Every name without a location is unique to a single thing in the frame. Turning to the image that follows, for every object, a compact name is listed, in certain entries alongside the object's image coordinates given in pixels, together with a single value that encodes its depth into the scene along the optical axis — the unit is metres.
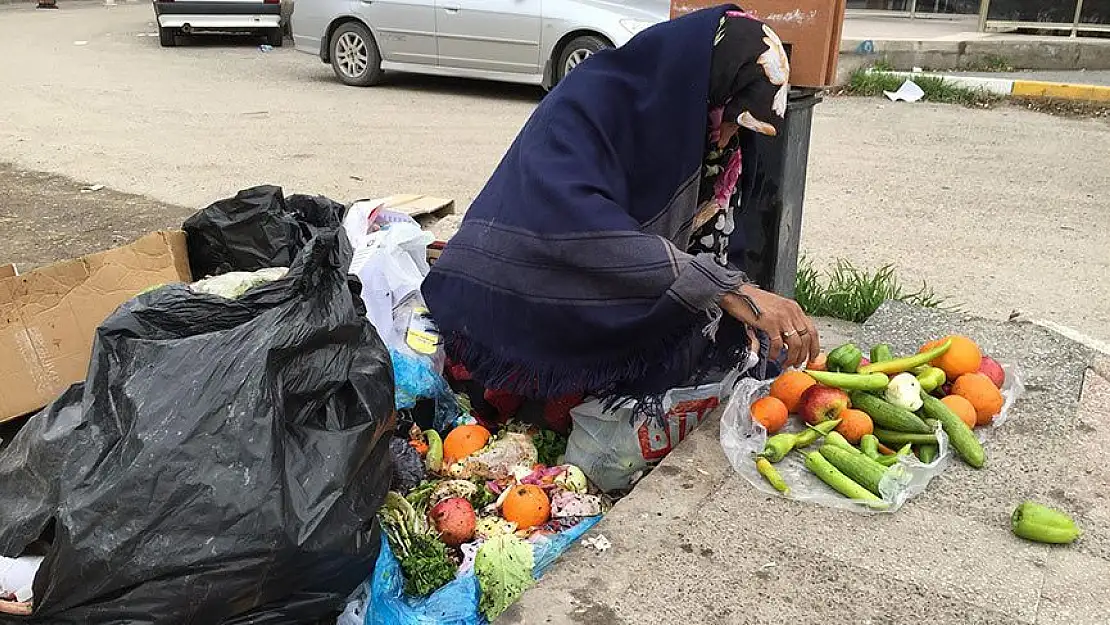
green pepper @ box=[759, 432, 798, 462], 2.39
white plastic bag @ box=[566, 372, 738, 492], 2.55
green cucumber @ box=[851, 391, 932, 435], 2.46
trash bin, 2.95
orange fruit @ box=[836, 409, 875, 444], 2.49
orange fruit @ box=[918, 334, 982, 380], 2.72
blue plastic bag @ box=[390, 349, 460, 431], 2.82
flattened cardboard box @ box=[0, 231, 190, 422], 2.87
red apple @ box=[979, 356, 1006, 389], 2.79
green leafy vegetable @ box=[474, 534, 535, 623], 2.15
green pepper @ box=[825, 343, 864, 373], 2.67
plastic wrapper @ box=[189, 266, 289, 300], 2.78
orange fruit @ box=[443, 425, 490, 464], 2.65
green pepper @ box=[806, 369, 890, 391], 2.54
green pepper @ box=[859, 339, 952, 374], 2.68
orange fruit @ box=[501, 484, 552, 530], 2.37
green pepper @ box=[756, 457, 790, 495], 2.31
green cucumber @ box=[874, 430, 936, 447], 2.45
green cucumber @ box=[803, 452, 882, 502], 2.27
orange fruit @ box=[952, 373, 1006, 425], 2.61
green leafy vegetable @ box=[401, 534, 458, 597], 2.25
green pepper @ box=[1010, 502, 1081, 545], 2.14
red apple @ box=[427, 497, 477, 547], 2.33
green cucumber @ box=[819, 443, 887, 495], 2.28
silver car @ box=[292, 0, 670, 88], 8.78
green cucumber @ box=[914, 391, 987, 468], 2.45
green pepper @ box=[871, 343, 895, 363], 2.81
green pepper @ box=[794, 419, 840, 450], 2.46
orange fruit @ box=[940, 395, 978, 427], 2.57
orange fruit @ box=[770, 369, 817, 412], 2.59
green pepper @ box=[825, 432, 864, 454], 2.38
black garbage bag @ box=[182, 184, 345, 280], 3.51
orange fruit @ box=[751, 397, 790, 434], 2.50
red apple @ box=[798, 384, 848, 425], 2.52
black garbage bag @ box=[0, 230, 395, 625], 1.84
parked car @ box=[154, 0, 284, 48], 12.88
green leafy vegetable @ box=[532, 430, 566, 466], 2.73
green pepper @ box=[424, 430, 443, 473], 2.64
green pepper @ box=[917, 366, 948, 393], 2.62
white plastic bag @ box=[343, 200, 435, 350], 3.07
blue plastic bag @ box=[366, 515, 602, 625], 2.16
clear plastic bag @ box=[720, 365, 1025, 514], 2.27
